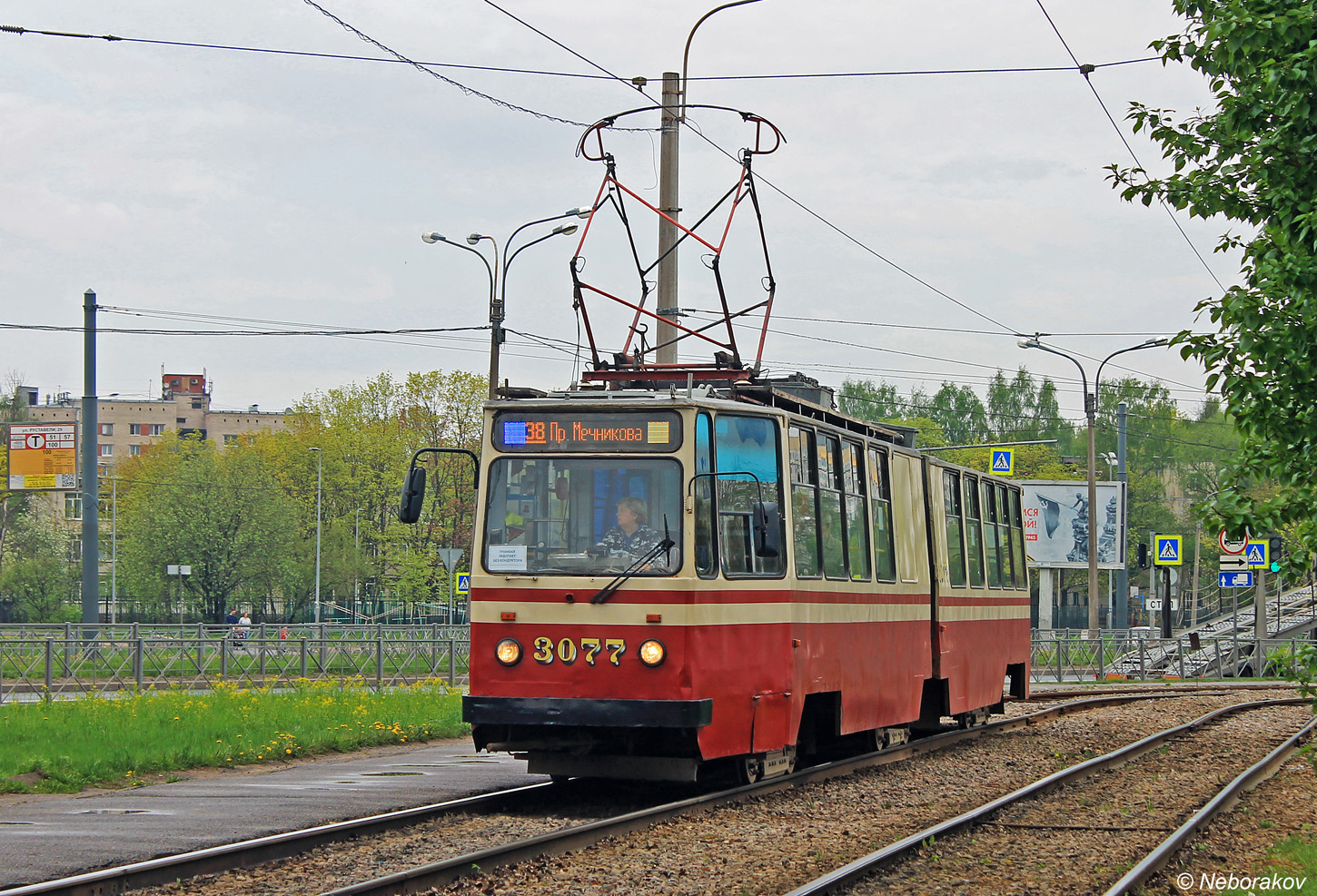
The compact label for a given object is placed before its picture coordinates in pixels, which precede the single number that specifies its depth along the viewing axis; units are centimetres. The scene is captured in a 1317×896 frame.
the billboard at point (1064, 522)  5450
